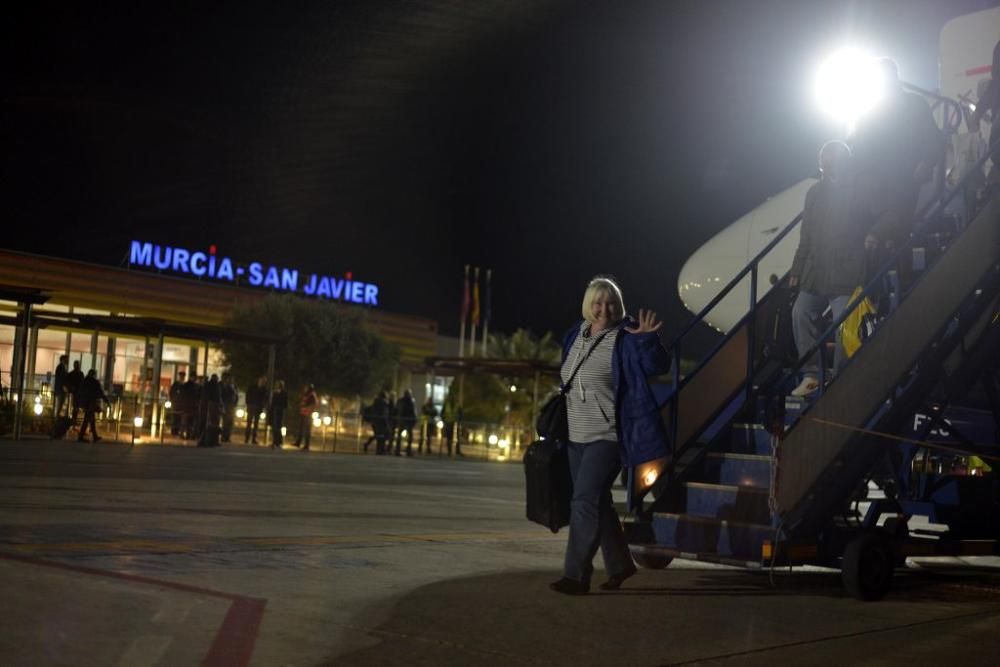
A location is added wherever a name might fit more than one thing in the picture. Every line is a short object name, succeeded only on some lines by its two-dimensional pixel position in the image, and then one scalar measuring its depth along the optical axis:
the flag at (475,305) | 61.09
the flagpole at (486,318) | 64.15
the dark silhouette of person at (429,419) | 32.81
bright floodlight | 13.45
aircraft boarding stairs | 6.92
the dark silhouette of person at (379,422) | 30.58
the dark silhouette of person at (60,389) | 24.64
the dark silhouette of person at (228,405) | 27.53
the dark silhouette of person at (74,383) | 24.26
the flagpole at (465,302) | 60.92
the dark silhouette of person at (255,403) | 29.28
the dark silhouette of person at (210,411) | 26.03
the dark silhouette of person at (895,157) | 8.74
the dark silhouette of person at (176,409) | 27.34
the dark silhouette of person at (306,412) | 29.34
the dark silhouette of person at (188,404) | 27.33
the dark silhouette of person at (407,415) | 31.27
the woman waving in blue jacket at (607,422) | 6.39
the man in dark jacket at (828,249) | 8.29
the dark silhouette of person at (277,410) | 28.72
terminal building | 41.44
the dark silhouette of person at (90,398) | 23.58
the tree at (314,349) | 44.34
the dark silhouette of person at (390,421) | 30.70
